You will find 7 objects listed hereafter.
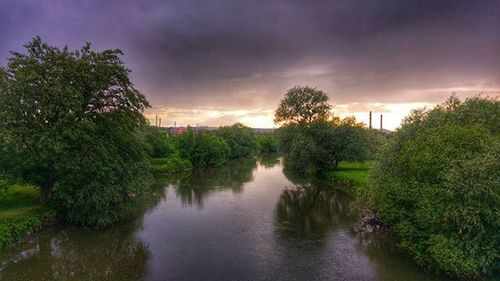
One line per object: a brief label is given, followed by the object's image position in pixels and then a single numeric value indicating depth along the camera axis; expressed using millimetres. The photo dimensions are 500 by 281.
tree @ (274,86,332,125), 62438
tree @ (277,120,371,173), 57312
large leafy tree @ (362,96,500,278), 18078
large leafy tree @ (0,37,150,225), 27734
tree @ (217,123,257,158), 106562
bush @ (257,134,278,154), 143500
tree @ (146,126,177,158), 72188
